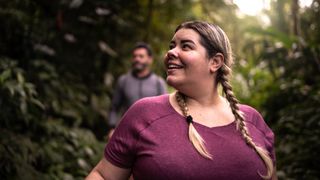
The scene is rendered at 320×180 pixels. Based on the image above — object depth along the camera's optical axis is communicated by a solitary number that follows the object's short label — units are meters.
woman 1.64
